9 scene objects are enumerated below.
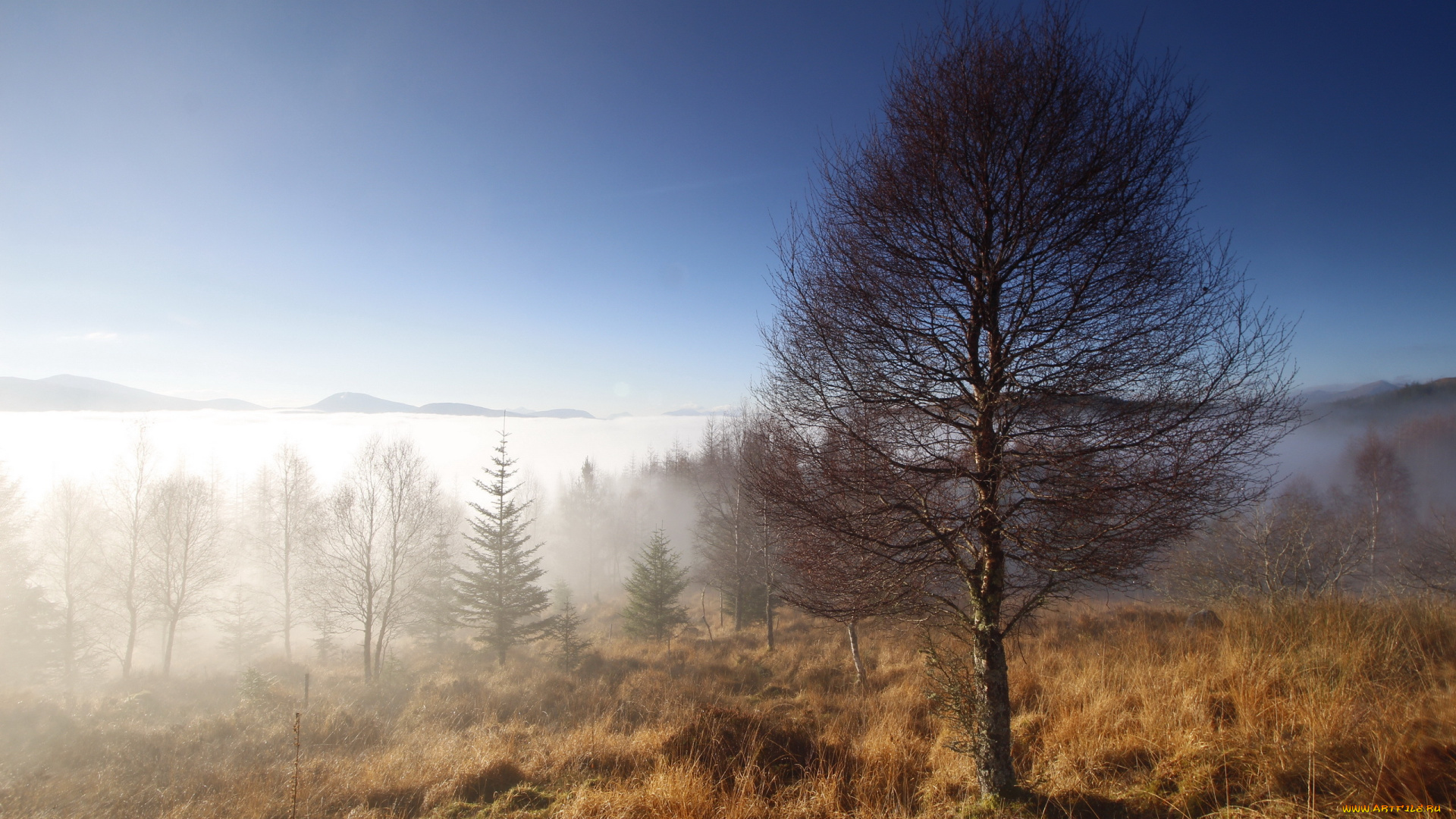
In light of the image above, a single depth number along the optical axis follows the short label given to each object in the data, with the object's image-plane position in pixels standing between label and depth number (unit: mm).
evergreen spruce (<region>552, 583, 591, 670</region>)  15562
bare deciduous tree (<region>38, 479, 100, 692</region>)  19516
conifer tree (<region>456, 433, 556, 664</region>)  17641
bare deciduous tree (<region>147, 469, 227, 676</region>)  20703
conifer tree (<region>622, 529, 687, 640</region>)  17422
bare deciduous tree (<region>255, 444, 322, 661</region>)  24109
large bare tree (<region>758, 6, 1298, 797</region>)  3748
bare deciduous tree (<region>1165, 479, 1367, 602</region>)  13523
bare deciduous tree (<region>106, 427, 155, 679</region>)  20000
